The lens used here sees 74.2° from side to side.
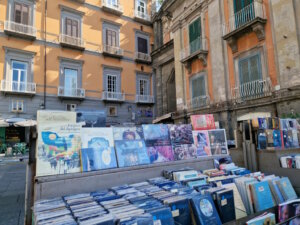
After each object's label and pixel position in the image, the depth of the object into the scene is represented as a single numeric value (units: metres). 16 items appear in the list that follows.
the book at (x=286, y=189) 2.58
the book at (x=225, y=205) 1.99
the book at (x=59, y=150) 2.28
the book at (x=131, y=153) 2.71
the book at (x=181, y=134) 3.33
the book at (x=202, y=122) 3.81
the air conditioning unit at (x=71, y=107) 15.52
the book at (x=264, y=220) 1.78
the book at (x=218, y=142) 3.66
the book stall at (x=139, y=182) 1.77
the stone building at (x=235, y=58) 7.18
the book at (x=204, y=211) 1.80
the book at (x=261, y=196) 2.34
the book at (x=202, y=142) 3.50
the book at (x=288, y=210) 2.03
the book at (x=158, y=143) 3.03
